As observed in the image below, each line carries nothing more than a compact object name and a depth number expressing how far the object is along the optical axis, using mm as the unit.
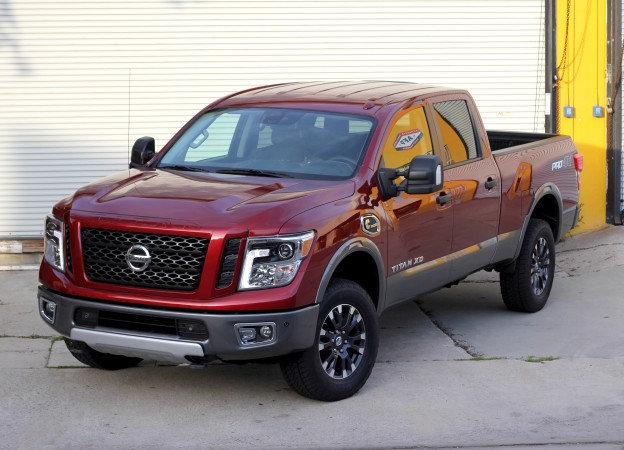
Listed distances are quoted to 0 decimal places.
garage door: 11766
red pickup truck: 6297
